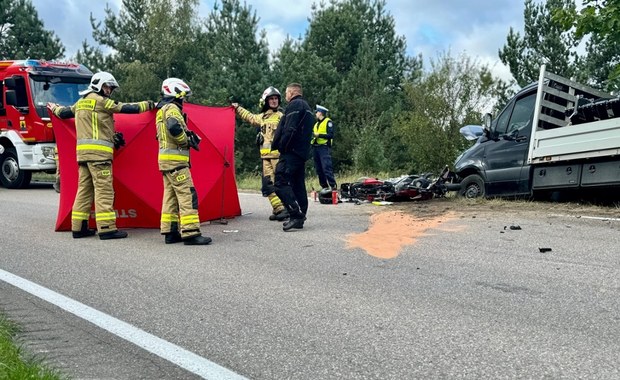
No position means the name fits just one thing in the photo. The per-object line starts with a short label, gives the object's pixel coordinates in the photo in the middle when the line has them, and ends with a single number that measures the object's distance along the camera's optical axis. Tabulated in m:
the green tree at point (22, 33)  33.41
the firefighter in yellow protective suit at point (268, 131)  8.59
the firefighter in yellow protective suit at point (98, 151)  7.02
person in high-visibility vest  12.71
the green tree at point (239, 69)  32.56
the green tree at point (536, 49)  30.30
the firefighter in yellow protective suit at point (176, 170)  6.56
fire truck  14.38
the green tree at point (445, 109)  24.91
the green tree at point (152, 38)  43.12
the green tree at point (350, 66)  34.53
